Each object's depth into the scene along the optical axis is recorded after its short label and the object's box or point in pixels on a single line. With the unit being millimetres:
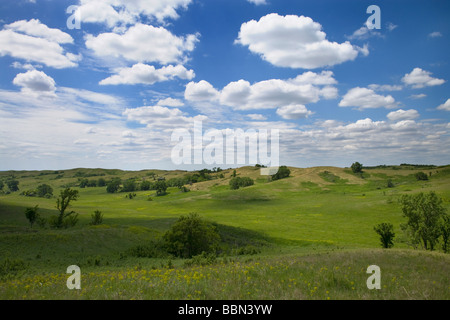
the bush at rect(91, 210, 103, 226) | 57656
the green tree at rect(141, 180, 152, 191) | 195125
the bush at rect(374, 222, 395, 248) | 42250
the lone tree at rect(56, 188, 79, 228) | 50178
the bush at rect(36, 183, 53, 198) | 168450
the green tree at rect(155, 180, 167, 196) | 160000
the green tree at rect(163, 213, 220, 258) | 35375
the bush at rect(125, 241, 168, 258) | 31766
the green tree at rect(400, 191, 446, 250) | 41188
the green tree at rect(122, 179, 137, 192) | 196000
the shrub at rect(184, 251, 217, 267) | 19141
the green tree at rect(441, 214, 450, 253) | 40125
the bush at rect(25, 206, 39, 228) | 49494
